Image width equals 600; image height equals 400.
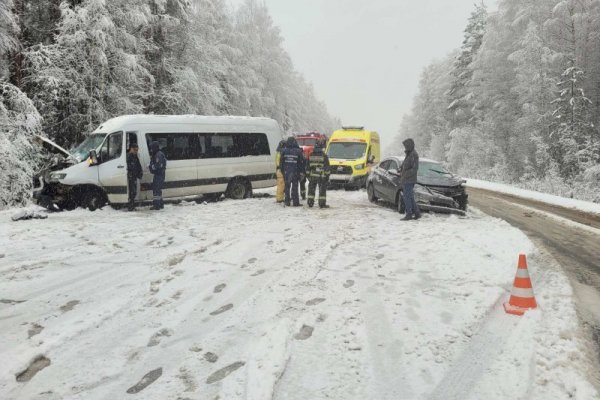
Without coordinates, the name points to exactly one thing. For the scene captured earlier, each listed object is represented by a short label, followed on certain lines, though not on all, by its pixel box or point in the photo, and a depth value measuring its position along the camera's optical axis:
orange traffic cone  4.80
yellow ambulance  16.89
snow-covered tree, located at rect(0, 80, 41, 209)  11.70
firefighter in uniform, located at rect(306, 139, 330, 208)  12.32
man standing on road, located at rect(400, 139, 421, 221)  10.36
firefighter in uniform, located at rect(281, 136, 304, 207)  12.22
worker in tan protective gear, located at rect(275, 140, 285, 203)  12.88
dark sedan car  11.12
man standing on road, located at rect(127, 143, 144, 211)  11.18
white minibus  11.02
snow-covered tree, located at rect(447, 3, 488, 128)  40.50
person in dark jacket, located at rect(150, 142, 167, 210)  11.30
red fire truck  26.97
